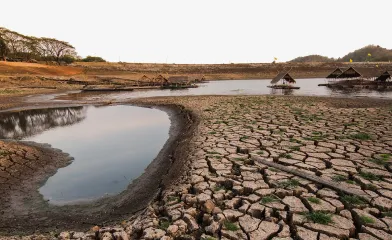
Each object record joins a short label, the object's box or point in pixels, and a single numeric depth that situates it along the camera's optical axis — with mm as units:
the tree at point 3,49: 48438
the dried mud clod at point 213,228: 3030
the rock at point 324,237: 2832
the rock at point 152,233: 3066
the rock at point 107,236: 3191
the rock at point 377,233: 2805
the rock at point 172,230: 3104
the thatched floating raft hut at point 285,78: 31341
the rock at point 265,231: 2922
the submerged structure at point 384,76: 32681
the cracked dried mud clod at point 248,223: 3082
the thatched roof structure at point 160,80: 41312
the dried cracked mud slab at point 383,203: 3369
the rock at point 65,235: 3375
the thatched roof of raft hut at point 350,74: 34312
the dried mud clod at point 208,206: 3533
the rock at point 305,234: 2849
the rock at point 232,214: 3320
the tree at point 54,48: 58250
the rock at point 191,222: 3175
